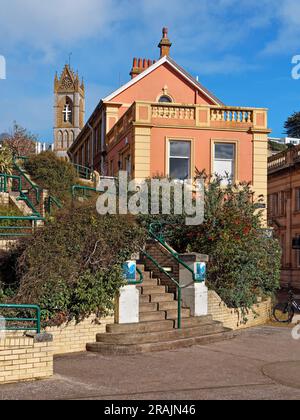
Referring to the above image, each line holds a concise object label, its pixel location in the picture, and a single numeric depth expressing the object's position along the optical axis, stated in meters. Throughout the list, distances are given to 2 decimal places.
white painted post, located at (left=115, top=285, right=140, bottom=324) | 11.73
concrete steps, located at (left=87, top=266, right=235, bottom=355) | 11.09
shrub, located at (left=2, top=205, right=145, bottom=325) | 10.74
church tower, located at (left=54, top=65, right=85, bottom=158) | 114.06
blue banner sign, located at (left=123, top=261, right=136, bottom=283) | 11.87
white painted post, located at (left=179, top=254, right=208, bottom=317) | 13.47
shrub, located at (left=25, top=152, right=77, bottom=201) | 19.36
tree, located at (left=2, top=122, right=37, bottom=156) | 36.47
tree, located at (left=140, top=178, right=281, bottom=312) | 15.15
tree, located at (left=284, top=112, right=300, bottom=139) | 67.57
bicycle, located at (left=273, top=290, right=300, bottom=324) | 16.98
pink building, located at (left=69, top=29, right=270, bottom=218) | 22.64
